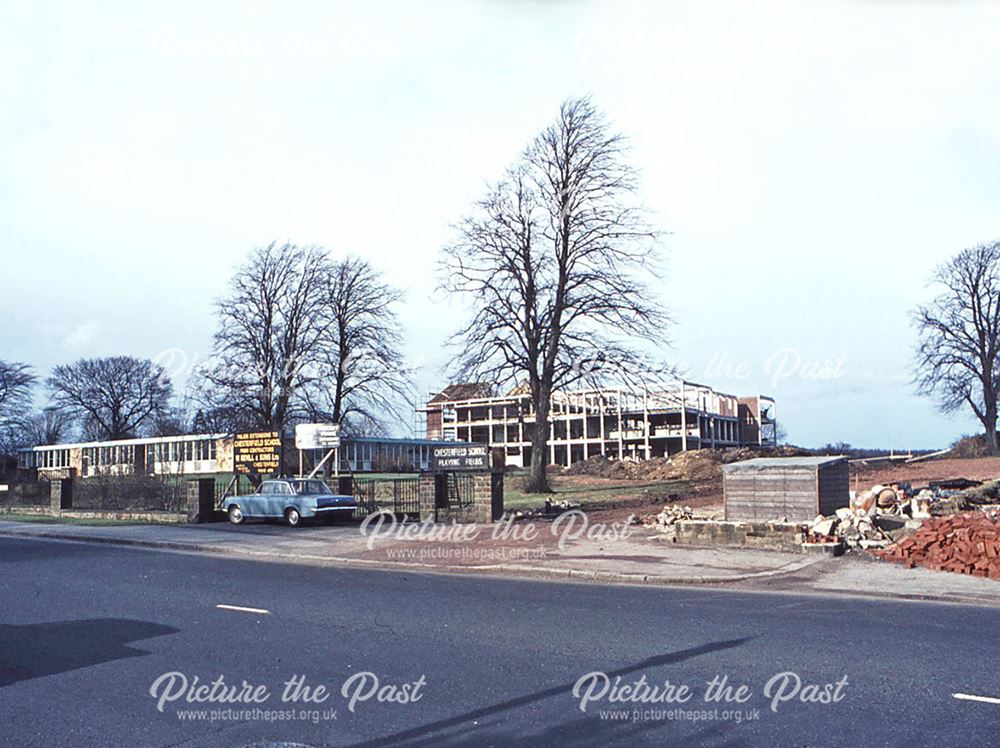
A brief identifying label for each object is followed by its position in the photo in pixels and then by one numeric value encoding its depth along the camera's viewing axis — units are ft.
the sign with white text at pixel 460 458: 85.20
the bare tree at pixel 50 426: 287.89
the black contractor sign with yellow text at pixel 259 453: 99.25
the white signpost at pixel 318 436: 100.94
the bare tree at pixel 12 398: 232.53
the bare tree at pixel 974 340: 176.04
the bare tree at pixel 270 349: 145.28
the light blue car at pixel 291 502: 88.02
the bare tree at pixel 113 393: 271.28
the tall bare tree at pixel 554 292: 109.29
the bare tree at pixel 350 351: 150.10
